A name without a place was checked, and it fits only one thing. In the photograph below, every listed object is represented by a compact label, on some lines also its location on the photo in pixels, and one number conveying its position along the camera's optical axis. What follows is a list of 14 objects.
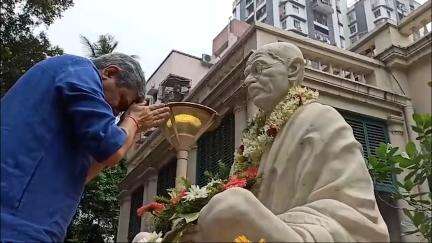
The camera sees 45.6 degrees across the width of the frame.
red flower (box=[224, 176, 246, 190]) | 2.47
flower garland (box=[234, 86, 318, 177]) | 2.68
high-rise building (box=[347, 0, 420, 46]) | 46.47
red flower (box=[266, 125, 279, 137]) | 2.66
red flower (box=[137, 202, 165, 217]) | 2.83
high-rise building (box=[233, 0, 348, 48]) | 45.19
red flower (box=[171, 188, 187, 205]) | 2.65
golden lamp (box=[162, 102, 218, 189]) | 4.83
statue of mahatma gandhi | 1.94
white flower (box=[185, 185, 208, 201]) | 2.57
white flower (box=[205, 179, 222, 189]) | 2.67
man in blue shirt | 1.66
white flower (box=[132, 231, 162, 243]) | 2.55
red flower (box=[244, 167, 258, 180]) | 2.57
